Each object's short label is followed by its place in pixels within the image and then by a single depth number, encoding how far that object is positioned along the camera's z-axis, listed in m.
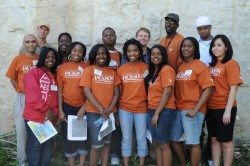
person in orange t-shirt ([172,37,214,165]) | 4.46
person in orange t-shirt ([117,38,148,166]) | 4.70
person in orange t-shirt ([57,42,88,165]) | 4.80
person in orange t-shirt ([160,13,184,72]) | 5.14
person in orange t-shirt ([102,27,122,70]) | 5.16
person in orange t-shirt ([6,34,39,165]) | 4.95
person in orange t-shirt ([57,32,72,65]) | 5.23
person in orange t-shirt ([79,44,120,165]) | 4.63
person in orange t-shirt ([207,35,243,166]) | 4.46
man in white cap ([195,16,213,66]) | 5.02
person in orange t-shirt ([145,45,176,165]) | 4.49
